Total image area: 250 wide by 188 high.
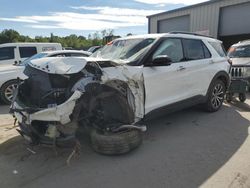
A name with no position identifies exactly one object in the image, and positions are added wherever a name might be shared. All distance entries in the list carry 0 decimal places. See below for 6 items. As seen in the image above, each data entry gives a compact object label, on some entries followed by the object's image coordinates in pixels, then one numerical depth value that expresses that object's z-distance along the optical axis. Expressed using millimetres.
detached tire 2730
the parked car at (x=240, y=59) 6152
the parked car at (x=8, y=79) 5261
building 11360
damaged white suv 2532
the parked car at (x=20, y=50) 8287
